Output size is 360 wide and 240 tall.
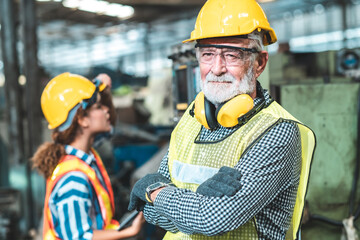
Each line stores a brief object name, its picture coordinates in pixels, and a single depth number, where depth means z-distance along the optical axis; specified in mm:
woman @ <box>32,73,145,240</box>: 1754
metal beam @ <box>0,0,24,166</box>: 4844
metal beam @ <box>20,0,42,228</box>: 4746
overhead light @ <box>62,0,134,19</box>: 9398
